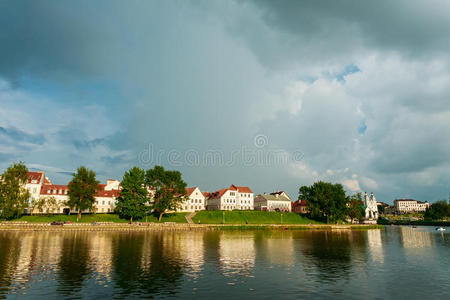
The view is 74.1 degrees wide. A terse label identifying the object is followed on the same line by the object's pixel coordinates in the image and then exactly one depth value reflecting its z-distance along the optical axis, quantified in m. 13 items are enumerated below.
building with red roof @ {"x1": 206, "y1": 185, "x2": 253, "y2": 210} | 159.12
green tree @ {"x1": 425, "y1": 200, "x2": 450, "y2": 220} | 197.25
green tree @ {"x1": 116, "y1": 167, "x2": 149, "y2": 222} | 111.25
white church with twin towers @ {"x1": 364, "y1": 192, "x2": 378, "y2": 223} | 183.05
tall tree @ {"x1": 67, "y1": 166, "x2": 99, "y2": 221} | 110.00
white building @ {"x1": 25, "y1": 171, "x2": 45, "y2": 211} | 122.54
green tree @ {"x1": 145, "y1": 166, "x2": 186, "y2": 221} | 121.31
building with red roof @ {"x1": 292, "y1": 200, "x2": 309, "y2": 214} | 186.57
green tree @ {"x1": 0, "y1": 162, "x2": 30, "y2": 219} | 94.56
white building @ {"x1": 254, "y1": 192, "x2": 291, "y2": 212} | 172.62
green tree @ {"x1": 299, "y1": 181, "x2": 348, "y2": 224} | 139.62
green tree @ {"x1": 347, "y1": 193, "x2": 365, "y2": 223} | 156.51
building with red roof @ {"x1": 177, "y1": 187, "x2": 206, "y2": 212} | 152.77
